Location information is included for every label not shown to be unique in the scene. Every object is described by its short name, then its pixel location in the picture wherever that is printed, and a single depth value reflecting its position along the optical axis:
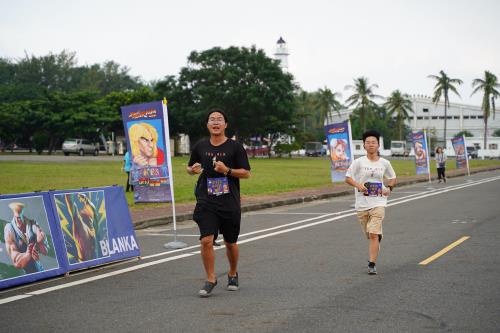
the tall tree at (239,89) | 67.19
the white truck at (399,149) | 98.50
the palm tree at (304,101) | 102.50
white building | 127.25
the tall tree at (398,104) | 103.50
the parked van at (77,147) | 66.50
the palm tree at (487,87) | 90.44
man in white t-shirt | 8.33
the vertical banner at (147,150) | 14.39
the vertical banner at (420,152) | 34.44
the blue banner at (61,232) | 7.68
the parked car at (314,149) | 102.25
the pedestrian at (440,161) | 31.84
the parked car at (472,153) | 96.06
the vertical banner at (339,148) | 24.69
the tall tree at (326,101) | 102.69
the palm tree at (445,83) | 87.73
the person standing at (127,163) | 22.47
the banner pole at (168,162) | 11.02
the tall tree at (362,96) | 89.81
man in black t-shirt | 7.09
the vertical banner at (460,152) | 43.33
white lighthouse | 119.85
